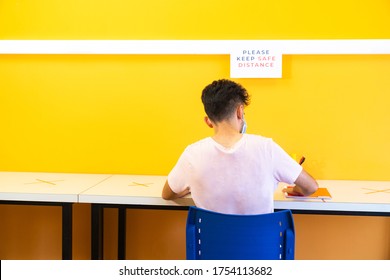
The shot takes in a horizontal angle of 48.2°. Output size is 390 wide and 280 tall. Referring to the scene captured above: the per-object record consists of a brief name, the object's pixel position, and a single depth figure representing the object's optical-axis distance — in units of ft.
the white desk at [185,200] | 6.91
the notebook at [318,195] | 7.13
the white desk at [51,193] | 7.29
